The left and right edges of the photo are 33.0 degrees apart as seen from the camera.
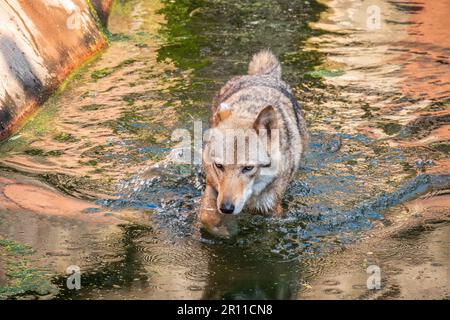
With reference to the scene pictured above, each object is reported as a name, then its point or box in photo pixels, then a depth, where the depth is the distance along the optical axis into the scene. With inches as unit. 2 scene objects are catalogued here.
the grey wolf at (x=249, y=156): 246.4
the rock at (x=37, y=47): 356.5
